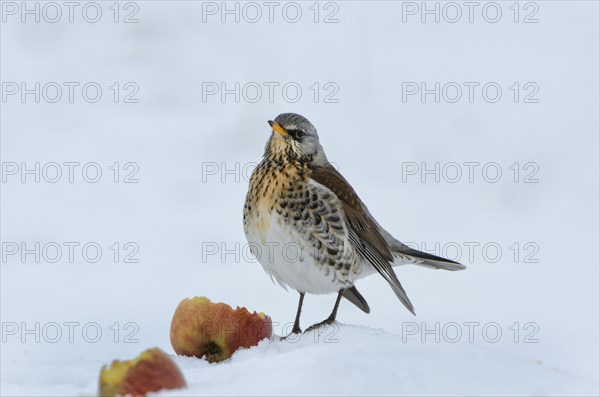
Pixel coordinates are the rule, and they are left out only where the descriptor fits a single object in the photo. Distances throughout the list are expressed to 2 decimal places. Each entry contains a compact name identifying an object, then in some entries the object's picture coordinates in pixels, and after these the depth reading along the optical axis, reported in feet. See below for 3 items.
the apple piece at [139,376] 21.79
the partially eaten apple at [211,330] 31.40
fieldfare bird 34.32
